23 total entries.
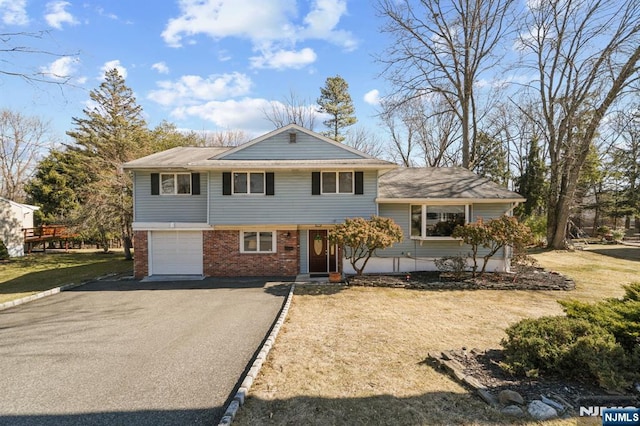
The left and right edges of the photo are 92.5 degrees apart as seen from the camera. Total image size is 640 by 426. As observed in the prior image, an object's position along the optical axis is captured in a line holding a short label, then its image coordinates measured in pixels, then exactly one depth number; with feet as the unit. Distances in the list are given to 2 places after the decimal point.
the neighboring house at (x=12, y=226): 70.54
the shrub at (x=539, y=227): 79.56
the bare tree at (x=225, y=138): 113.65
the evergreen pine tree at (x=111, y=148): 57.36
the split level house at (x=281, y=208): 43.45
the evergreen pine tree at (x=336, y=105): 91.56
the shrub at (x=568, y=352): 13.78
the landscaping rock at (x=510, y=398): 12.93
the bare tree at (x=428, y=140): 91.75
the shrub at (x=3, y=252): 63.43
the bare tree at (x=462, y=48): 70.18
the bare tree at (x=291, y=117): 88.02
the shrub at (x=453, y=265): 41.27
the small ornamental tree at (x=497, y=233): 37.58
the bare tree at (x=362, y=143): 98.60
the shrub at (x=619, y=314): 15.52
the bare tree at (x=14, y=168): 96.58
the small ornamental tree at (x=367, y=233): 37.42
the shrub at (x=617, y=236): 85.56
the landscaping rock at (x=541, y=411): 12.10
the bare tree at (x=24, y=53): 17.47
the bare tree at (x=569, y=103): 55.47
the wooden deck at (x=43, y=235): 75.87
